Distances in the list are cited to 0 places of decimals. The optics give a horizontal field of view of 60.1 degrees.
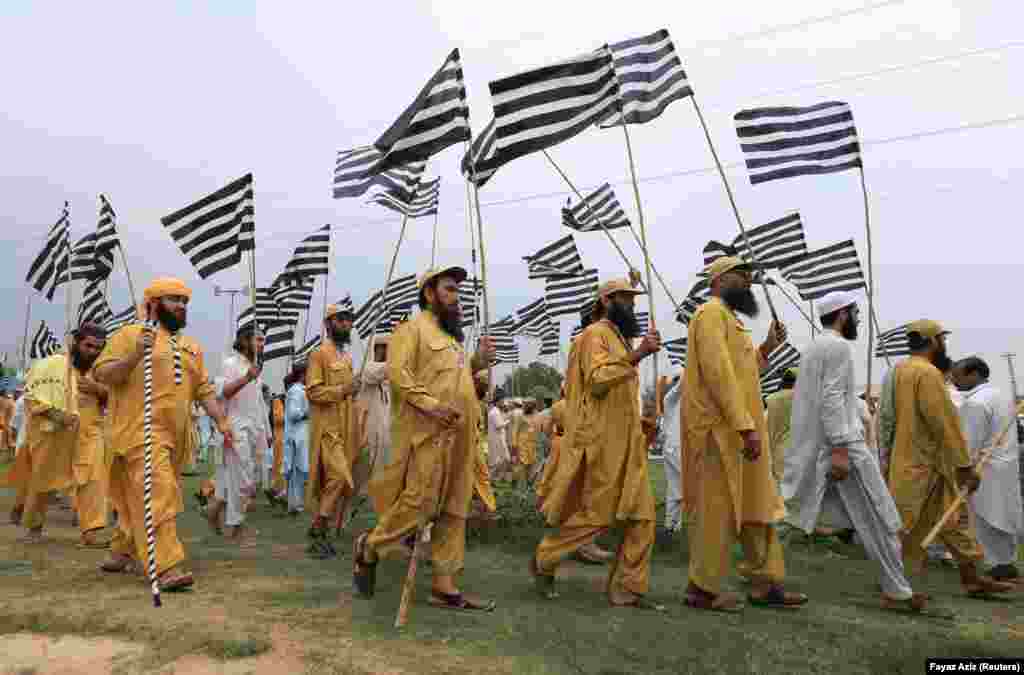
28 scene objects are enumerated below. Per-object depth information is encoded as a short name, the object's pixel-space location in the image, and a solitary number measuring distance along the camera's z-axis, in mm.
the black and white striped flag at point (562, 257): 13914
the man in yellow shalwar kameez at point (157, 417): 5480
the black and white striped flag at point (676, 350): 14059
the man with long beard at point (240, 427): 8180
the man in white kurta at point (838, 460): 5402
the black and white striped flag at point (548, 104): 6145
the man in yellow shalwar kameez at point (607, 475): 5316
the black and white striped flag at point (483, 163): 6235
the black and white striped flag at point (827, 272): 10016
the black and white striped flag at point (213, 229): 8477
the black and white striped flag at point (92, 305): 13266
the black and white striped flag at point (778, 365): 12039
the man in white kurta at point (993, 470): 7180
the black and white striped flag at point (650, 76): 7352
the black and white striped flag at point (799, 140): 7734
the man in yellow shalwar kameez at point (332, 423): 7961
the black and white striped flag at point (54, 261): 11367
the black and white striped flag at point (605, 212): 11828
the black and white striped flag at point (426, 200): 11914
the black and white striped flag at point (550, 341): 18931
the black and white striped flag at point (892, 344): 13055
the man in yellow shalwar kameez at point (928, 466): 5969
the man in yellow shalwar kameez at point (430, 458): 5086
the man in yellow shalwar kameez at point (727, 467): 5184
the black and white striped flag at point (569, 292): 14016
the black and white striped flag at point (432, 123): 6199
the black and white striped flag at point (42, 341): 17766
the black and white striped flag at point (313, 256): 12453
